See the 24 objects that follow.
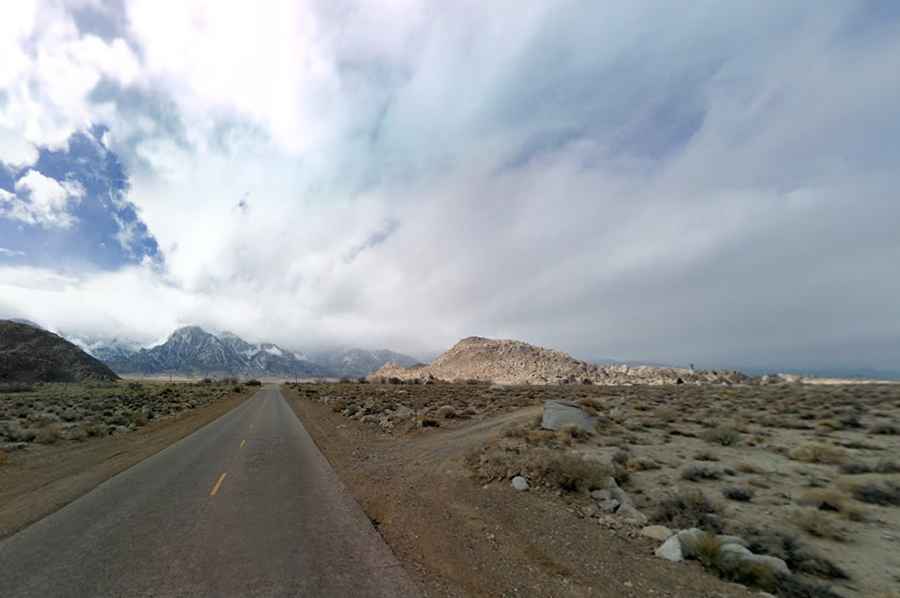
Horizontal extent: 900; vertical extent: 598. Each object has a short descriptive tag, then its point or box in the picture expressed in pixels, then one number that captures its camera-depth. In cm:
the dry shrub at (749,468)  1334
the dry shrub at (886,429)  2014
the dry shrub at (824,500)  1022
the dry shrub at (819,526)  873
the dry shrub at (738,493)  1082
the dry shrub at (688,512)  887
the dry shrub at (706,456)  1501
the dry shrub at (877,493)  1083
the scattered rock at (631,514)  931
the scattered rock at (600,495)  1063
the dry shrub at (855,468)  1340
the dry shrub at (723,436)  1761
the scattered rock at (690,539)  752
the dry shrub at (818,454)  1445
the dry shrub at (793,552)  716
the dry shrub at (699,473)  1258
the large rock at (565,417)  1892
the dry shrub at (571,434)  1706
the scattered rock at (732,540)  756
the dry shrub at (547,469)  1140
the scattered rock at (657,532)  830
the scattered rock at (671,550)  745
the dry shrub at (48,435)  2084
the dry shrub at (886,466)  1317
